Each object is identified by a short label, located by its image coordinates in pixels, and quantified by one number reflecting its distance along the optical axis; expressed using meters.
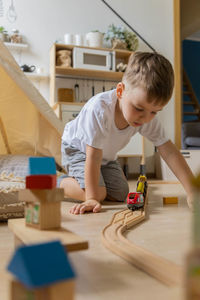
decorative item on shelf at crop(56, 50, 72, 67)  2.84
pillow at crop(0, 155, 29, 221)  0.94
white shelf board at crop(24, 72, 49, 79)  2.81
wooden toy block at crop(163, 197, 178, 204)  1.28
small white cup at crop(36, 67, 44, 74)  2.91
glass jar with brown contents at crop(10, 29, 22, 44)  2.81
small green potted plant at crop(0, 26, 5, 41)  2.78
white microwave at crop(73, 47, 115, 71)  2.87
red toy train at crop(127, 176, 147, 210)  1.04
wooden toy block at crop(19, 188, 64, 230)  0.57
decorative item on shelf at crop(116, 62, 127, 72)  3.05
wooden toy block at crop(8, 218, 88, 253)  0.50
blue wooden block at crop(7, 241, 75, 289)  0.31
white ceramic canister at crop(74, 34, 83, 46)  2.96
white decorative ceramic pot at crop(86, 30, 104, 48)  2.98
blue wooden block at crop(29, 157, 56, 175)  0.58
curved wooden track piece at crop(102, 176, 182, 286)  0.48
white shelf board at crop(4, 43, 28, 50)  2.78
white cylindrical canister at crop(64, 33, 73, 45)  2.93
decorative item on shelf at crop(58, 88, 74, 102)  2.94
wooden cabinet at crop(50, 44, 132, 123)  2.74
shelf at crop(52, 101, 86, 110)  2.72
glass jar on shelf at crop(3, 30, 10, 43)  2.81
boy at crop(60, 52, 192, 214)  1.05
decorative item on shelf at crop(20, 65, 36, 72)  2.83
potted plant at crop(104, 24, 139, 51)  3.06
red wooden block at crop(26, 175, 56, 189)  0.57
